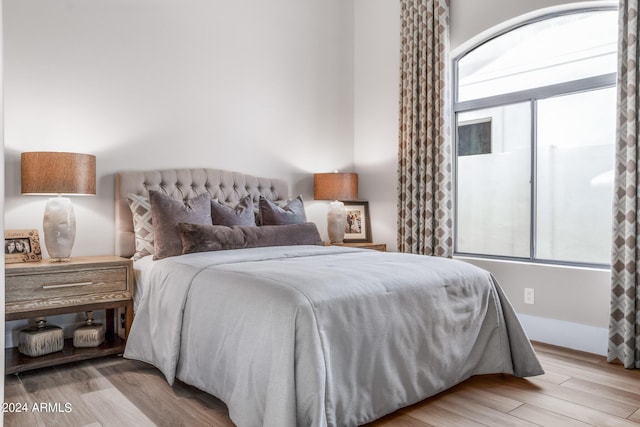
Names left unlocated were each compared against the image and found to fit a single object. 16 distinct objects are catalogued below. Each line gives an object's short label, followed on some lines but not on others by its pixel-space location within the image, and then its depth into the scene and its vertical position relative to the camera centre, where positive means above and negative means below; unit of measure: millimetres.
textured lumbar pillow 2931 -229
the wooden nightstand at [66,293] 2578 -534
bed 1802 -566
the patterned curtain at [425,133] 4000 +625
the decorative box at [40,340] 2736 -826
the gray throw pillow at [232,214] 3338 -85
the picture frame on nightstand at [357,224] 4707 -221
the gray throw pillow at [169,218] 2971 -101
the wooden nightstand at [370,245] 4281 -402
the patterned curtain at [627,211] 2900 -58
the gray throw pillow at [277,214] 3590 -91
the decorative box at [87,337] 2912 -845
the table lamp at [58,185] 2771 +109
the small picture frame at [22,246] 2818 -266
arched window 3334 +500
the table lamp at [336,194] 4332 +82
